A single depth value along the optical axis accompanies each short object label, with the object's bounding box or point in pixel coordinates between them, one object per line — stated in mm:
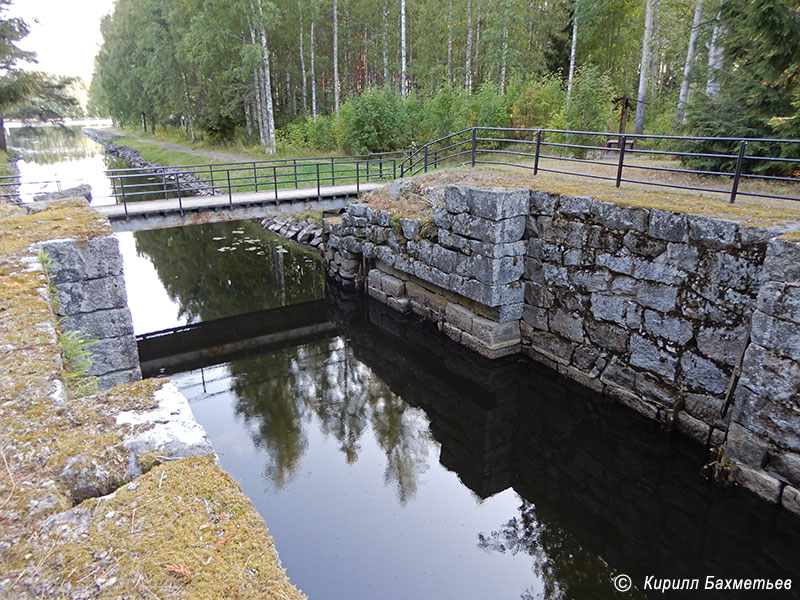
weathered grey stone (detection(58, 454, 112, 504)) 1939
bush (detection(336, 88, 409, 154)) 20078
